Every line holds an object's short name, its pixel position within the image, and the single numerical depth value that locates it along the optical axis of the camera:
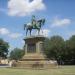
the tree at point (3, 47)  74.02
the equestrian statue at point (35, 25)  29.33
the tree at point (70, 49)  54.77
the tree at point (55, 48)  56.61
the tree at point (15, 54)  99.74
